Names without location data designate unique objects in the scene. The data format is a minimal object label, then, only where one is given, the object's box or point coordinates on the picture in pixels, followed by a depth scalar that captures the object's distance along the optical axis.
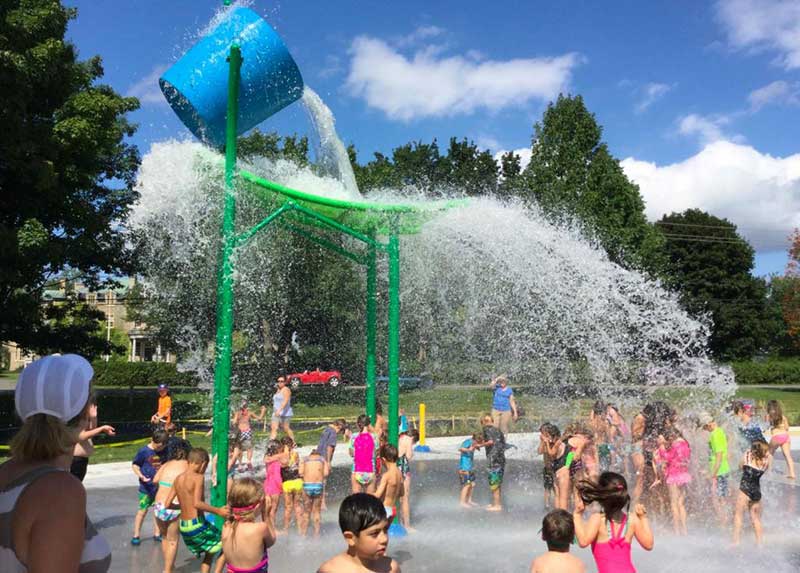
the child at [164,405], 15.41
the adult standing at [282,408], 14.25
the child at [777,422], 10.04
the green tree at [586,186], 30.11
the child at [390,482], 6.88
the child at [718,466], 8.93
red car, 38.47
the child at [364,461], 8.37
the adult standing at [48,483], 1.90
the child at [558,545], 3.88
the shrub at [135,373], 45.97
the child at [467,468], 9.75
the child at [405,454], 9.05
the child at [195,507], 5.95
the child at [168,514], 6.39
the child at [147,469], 7.64
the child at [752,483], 7.73
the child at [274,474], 8.20
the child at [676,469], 8.22
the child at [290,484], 8.16
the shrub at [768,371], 43.78
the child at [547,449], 8.86
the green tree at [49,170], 14.69
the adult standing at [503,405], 12.77
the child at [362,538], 3.05
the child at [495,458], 9.78
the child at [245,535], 4.62
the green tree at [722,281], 44.50
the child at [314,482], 7.98
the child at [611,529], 4.28
